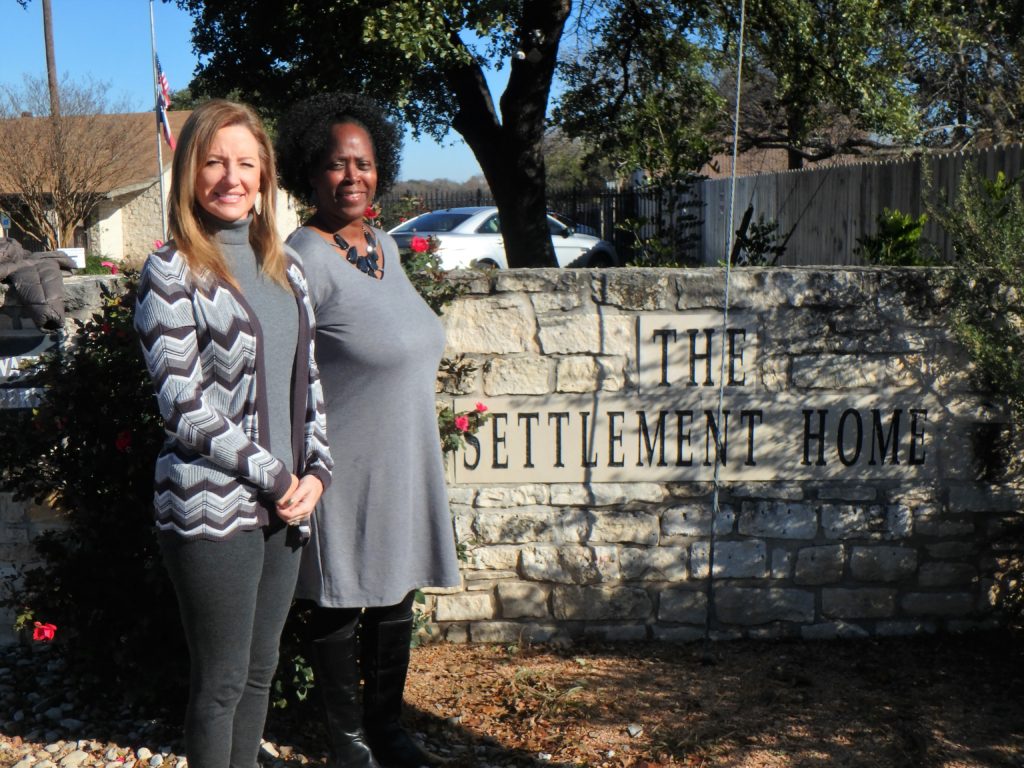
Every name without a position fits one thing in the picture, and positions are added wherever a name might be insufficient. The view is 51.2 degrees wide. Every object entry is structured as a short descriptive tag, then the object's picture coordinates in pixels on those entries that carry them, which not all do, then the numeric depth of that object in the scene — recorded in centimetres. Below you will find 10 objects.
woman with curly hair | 280
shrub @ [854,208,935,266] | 531
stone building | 2633
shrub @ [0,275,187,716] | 340
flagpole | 1751
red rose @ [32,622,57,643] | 333
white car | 1485
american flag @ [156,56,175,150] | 1787
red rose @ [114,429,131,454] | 331
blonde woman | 230
